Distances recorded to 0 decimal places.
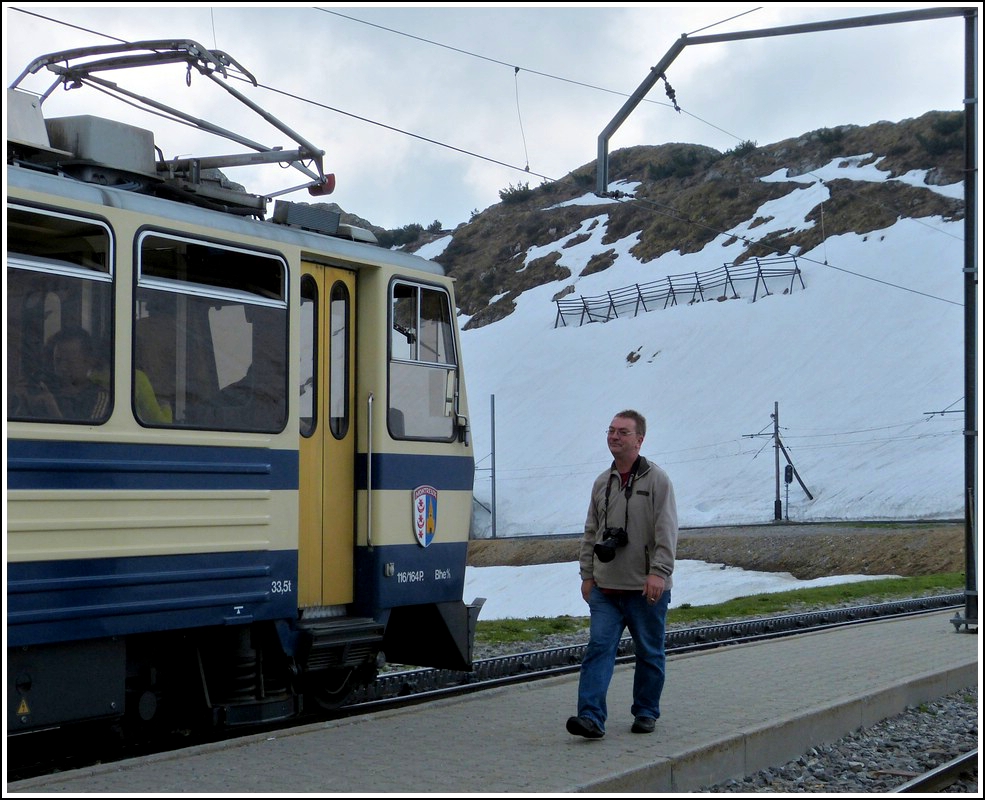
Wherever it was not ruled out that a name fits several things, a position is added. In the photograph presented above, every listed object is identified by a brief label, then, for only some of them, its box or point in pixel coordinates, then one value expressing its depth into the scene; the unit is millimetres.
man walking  7676
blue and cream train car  6840
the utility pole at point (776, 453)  51656
